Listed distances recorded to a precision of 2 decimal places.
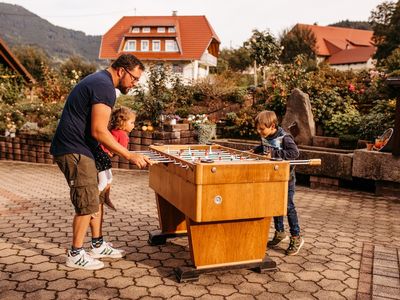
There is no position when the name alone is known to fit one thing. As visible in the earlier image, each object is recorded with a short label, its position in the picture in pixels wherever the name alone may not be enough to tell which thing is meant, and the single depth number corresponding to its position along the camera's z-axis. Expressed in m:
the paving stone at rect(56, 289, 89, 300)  3.36
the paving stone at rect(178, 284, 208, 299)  3.47
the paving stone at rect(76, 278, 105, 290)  3.58
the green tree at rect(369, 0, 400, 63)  38.38
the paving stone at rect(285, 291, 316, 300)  3.44
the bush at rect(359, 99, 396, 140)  8.82
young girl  4.25
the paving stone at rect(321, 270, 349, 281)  3.90
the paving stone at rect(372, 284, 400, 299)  3.48
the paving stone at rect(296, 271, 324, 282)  3.84
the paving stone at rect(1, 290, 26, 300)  3.32
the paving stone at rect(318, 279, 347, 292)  3.65
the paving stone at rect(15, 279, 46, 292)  3.50
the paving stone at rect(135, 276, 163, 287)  3.66
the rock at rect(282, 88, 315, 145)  9.78
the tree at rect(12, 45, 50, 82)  51.99
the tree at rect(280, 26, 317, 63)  45.16
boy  4.34
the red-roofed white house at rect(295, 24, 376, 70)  61.14
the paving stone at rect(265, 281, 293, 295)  3.56
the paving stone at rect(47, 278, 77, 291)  3.53
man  3.64
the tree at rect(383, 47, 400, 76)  12.69
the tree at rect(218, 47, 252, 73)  41.50
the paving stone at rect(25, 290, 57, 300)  3.35
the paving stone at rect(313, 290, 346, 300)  3.45
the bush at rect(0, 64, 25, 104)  17.98
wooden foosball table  3.38
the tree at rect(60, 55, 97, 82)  50.16
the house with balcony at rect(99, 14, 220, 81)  39.22
